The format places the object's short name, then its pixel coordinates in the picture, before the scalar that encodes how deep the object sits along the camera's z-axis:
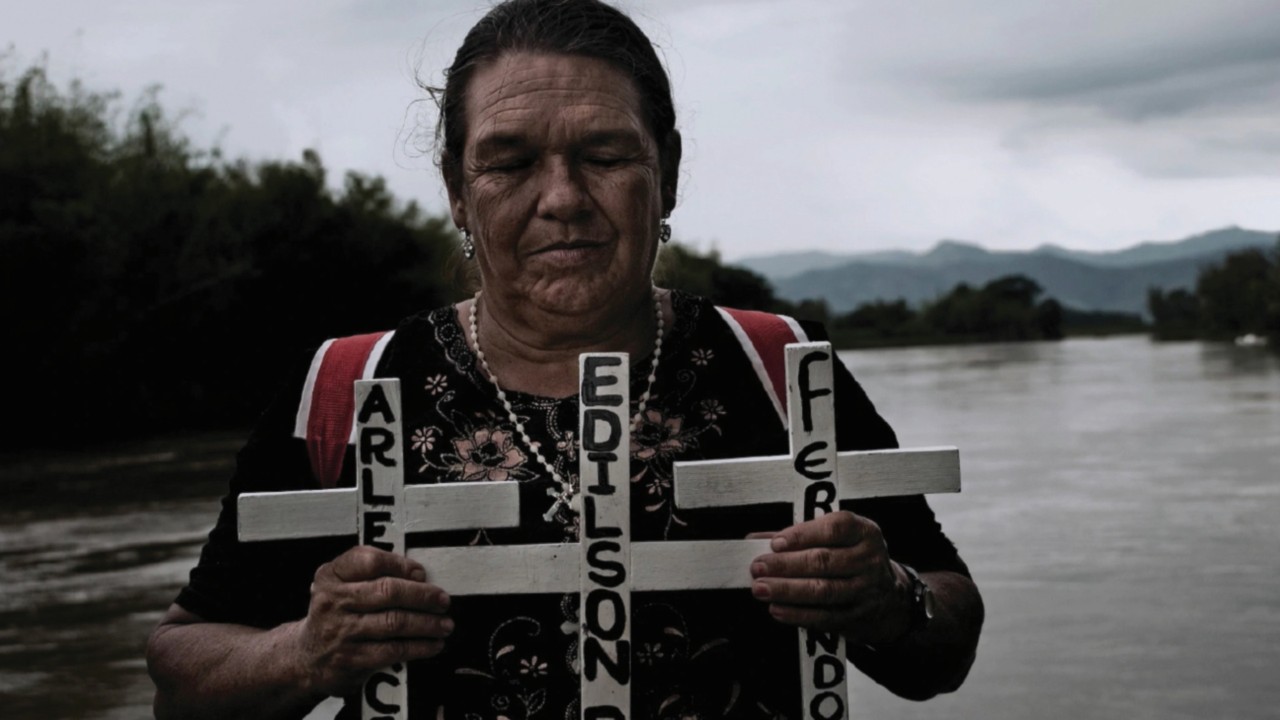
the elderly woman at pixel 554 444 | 2.18
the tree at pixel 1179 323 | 98.81
